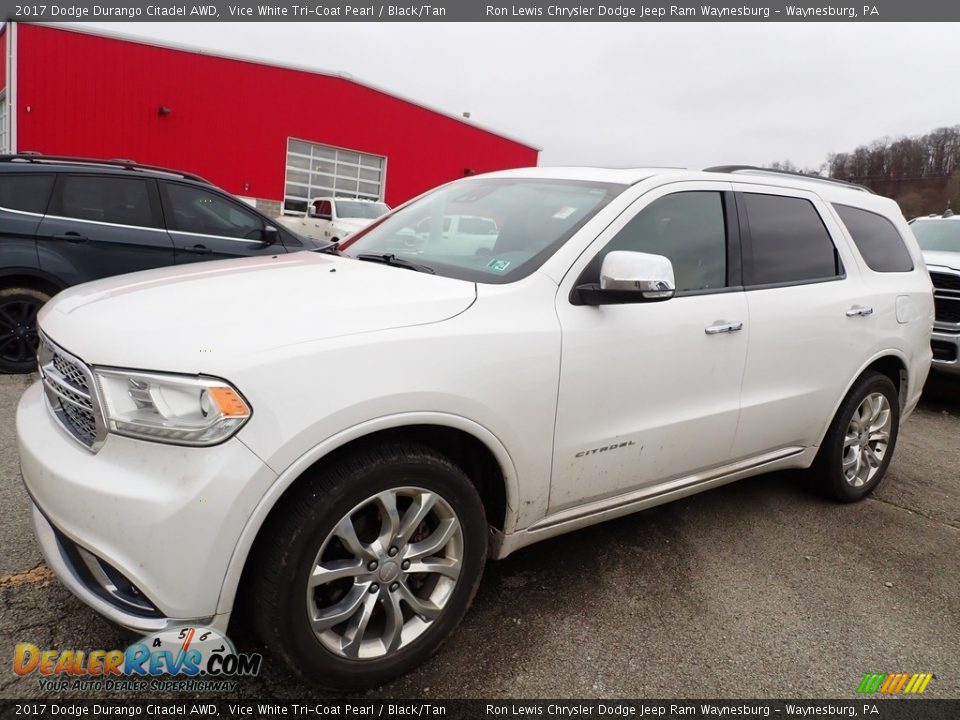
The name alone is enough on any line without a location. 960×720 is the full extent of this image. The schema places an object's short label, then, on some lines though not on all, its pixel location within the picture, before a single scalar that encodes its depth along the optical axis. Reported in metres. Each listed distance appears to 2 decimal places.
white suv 1.71
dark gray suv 5.04
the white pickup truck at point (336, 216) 11.96
